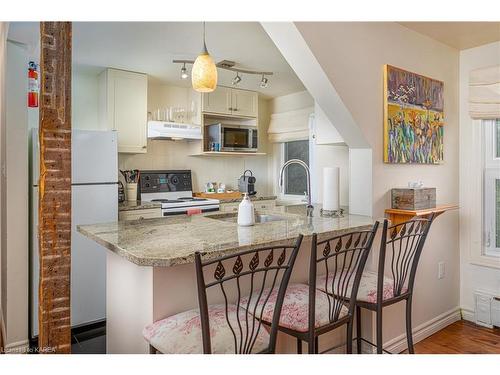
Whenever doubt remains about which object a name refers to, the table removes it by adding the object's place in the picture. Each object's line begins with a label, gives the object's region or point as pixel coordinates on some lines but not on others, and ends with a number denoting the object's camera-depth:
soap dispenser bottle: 1.94
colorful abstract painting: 2.39
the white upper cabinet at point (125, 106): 3.50
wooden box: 2.34
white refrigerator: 2.83
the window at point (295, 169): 4.53
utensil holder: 3.72
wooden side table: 2.29
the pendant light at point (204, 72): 2.03
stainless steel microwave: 4.14
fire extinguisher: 2.38
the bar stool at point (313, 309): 1.47
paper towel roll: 2.38
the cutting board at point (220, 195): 4.22
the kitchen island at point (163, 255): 1.42
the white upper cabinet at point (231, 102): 4.14
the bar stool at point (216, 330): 1.20
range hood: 3.65
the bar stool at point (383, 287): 1.82
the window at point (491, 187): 2.88
